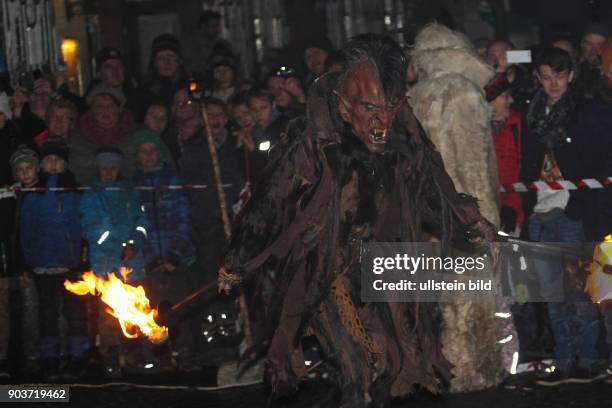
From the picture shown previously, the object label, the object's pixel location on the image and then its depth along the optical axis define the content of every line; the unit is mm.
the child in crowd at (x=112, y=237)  12242
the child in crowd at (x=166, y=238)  12359
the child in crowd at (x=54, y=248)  12328
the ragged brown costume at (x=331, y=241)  8945
